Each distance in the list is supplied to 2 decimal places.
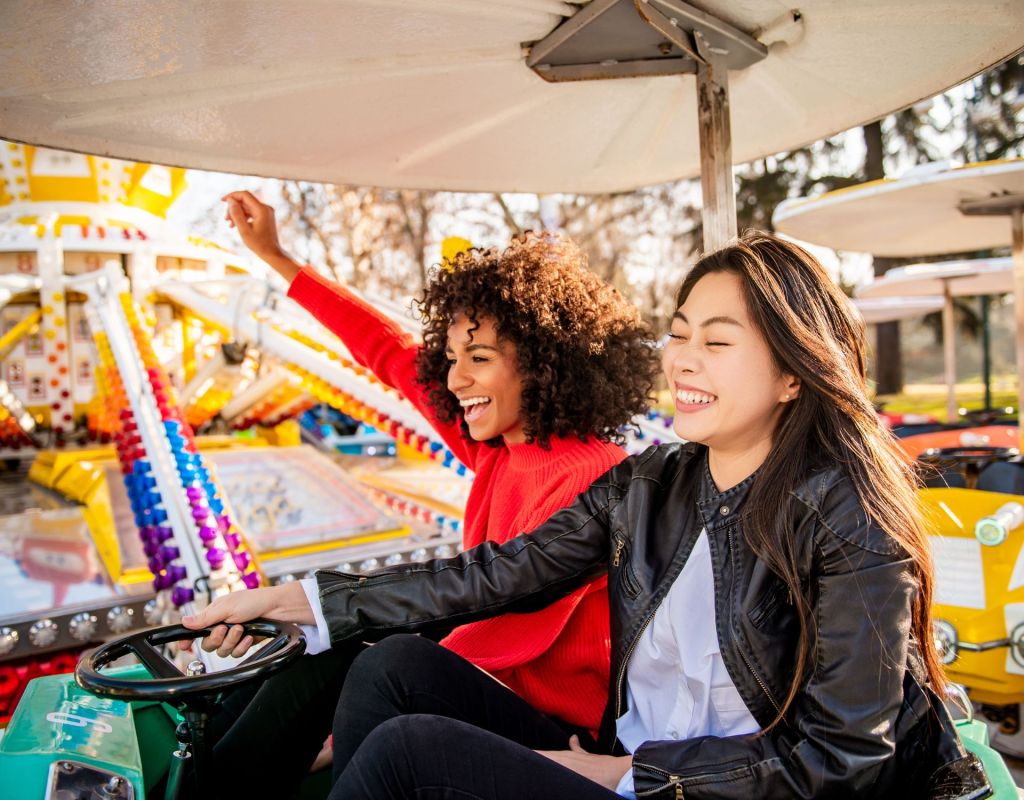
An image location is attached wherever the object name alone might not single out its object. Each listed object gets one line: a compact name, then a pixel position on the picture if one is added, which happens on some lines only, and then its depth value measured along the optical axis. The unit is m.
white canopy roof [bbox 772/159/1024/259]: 3.40
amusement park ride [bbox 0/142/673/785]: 3.23
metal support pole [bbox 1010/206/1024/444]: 3.60
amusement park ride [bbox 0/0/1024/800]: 1.63
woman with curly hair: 1.79
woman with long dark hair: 1.22
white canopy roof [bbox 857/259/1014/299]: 5.76
